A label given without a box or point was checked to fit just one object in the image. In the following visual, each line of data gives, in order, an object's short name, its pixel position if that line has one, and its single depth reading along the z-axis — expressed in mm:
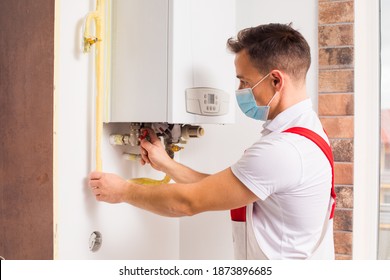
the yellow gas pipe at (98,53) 1260
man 1142
